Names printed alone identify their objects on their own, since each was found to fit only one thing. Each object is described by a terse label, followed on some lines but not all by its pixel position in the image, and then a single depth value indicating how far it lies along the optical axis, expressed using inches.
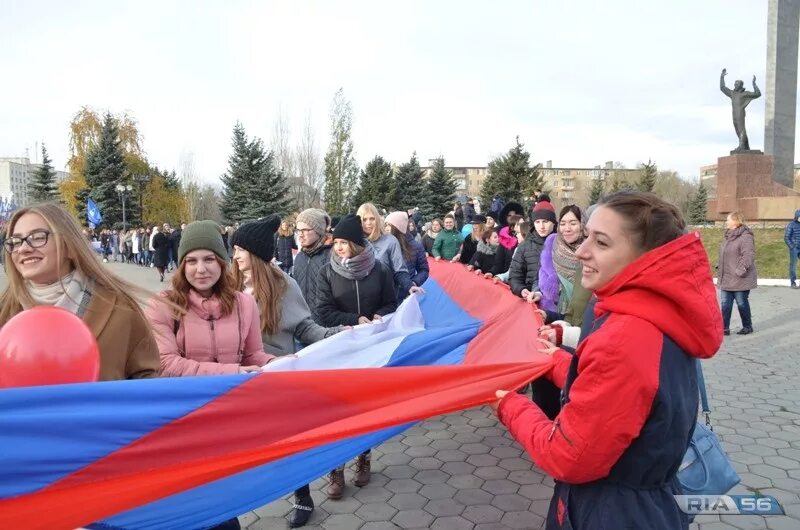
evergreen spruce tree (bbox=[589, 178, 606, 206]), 1792.3
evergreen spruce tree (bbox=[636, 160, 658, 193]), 1652.3
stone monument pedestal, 831.1
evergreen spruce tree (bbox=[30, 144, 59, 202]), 1737.2
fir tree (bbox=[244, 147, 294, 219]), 1475.1
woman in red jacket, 64.2
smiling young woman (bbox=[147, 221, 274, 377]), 119.2
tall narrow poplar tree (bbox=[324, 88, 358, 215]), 1664.6
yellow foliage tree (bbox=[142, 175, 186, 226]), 1904.5
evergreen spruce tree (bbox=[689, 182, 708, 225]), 1760.6
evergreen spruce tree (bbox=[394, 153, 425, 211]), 1560.0
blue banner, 1075.9
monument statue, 855.1
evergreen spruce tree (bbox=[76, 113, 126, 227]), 1601.9
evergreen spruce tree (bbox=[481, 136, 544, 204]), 1338.6
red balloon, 71.9
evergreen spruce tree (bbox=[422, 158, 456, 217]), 1561.3
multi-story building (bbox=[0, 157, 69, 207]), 4394.7
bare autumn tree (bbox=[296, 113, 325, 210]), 1659.7
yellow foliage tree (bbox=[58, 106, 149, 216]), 1742.1
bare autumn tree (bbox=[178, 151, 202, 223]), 1984.1
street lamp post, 1372.8
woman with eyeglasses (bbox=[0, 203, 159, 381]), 87.1
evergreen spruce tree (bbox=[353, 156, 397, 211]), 1529.3
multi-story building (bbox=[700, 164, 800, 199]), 2377.6
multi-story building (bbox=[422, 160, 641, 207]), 5206.7
